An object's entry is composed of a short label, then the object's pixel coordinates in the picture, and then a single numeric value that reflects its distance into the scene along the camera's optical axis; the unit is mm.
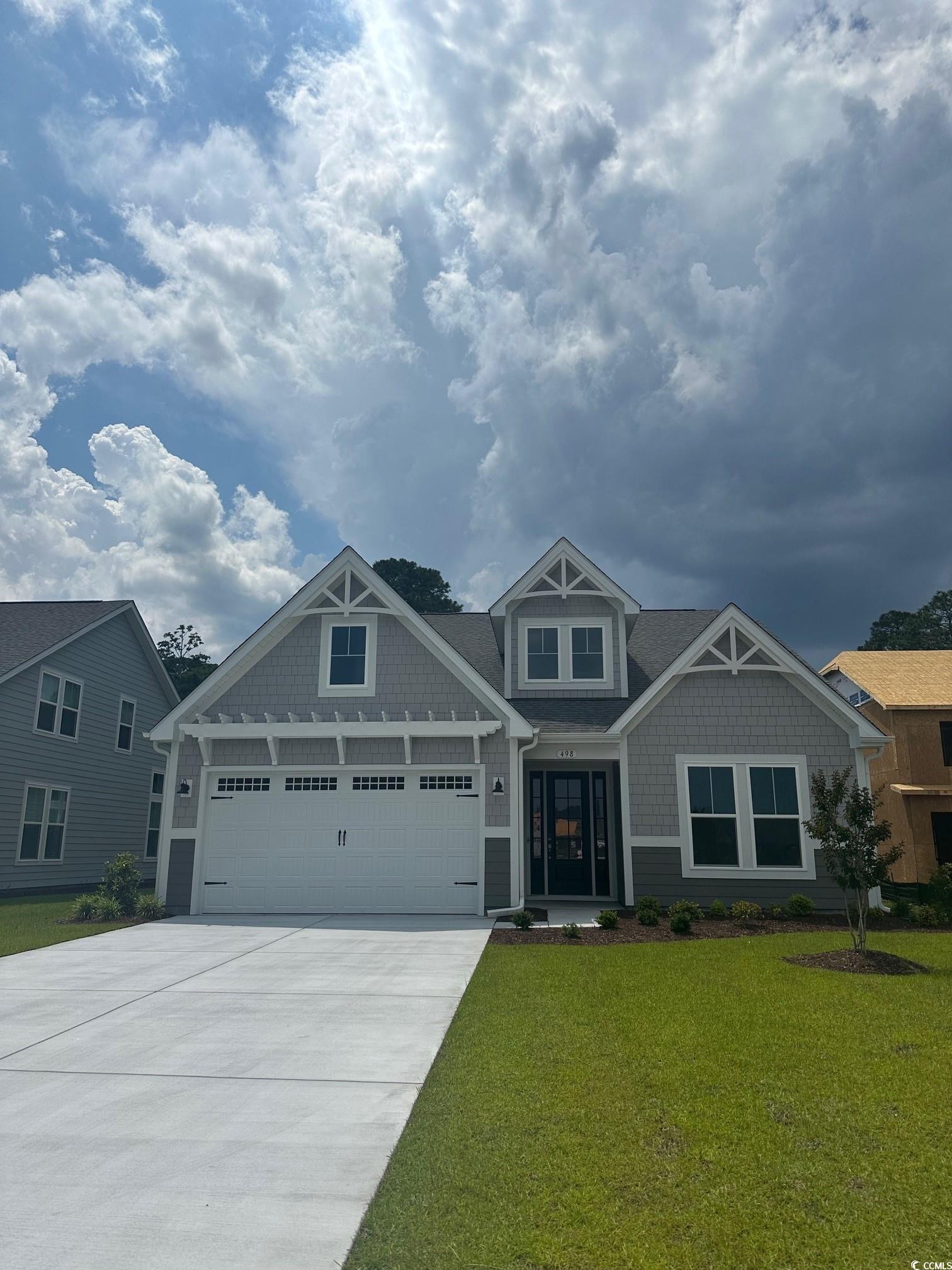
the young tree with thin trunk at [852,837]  10023
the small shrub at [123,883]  14953
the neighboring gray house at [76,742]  19891
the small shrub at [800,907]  13812
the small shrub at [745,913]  13352
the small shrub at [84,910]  14430
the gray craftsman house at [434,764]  14742
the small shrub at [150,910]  14422
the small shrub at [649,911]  12969
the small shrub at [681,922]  12203
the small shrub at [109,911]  14352
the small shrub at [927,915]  13023
